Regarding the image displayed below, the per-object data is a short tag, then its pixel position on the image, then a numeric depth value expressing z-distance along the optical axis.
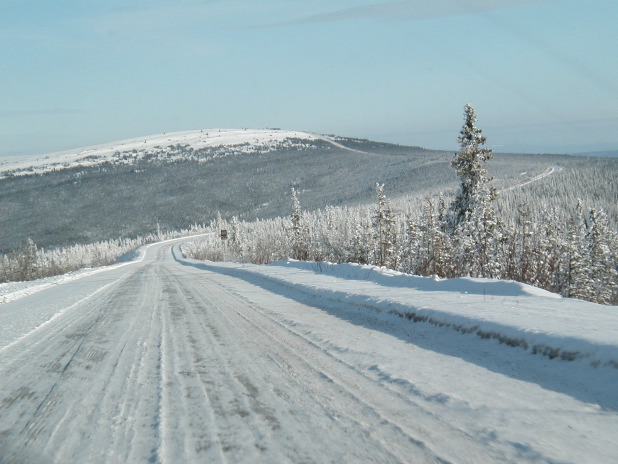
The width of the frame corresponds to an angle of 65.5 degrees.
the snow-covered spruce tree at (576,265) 26.11
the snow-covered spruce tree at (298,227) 50.55
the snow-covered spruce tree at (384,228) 36.88
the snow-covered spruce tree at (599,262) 29.33
